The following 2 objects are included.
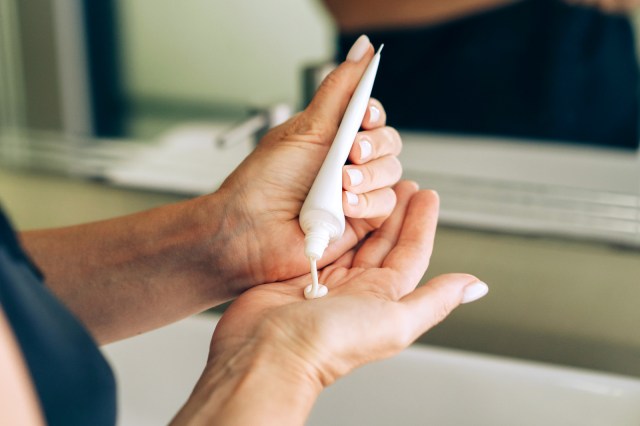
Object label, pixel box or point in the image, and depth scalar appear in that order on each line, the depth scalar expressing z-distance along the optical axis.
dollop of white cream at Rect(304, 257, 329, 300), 0.59
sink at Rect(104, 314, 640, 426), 0.89
